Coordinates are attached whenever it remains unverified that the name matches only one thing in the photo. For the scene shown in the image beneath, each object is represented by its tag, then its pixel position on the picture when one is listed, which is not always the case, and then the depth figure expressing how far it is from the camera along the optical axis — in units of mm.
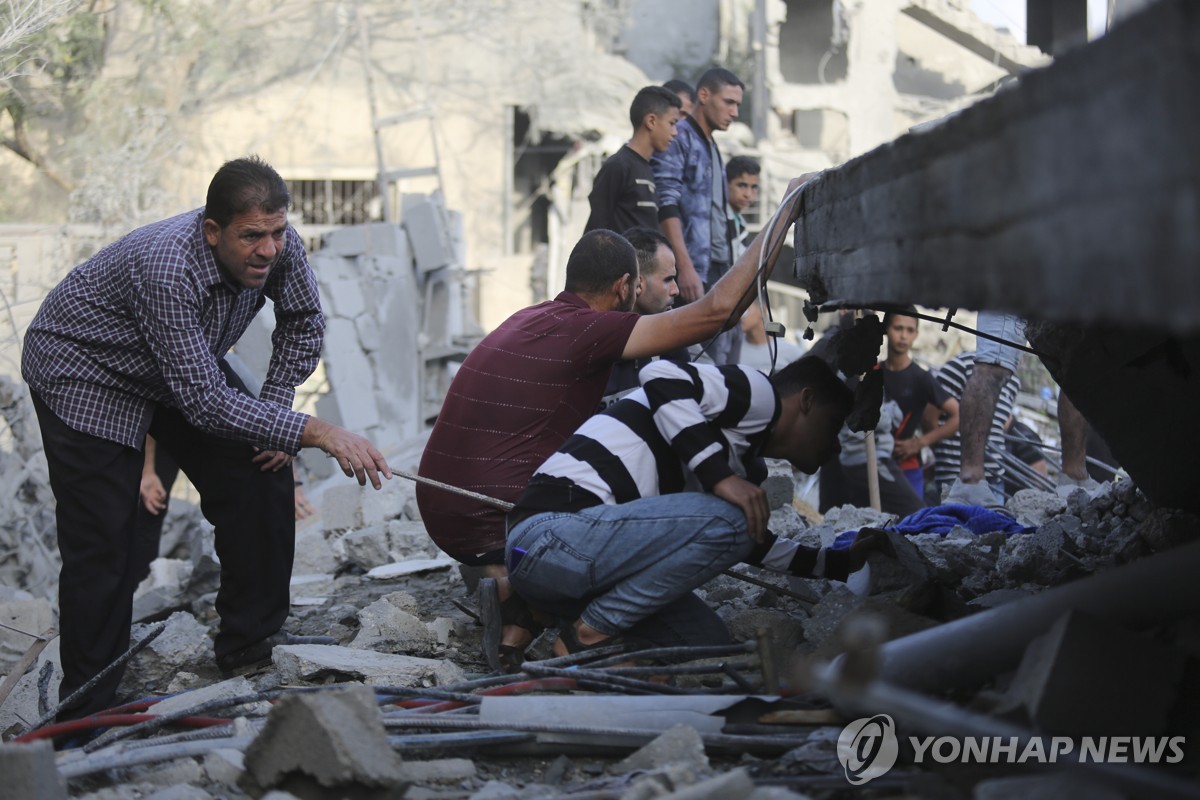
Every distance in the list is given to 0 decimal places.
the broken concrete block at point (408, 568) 5871
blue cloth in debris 5054
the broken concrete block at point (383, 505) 7156
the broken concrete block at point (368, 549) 6324
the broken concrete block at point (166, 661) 4375
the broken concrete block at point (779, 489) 6109
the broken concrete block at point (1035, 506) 5379
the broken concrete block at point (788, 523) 5409
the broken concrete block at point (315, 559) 6523
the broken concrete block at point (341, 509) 7230
